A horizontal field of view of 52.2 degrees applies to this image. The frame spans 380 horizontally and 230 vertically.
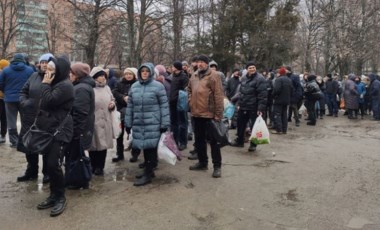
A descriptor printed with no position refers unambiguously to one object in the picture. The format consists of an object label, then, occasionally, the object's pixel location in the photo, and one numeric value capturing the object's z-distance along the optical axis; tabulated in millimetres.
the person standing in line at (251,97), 7973
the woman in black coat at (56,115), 4473
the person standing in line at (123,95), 6793
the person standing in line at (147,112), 5547
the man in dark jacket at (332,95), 16141
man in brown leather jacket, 6051
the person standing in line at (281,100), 10680
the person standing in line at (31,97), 5336
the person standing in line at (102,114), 5891
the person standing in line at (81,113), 5152
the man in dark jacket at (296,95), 12828
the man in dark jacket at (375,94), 15039
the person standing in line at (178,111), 7738
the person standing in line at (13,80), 7723
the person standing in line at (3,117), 8727
